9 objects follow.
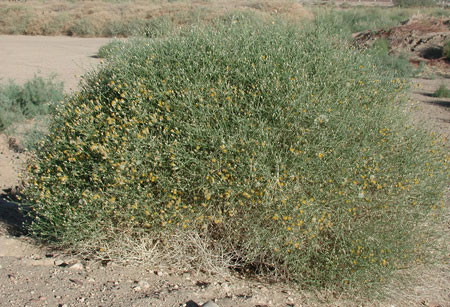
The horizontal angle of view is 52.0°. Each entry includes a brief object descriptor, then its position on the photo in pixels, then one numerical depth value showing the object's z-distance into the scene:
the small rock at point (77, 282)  3.52
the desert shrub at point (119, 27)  27.23
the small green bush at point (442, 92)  12.21
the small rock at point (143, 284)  3.57
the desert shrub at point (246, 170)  3.53
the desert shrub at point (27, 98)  9.16
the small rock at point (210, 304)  3.23
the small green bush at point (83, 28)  29.94
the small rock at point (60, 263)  3.95
